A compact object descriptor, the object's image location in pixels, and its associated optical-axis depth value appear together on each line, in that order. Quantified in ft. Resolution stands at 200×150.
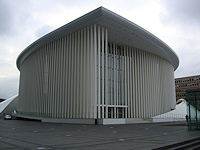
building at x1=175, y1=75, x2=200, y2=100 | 291.58
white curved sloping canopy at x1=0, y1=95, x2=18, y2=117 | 178.27
